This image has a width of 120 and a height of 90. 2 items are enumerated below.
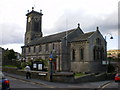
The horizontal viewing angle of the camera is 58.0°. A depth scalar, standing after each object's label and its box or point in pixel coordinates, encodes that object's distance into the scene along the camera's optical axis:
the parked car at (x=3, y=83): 6.08
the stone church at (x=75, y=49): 25.68
